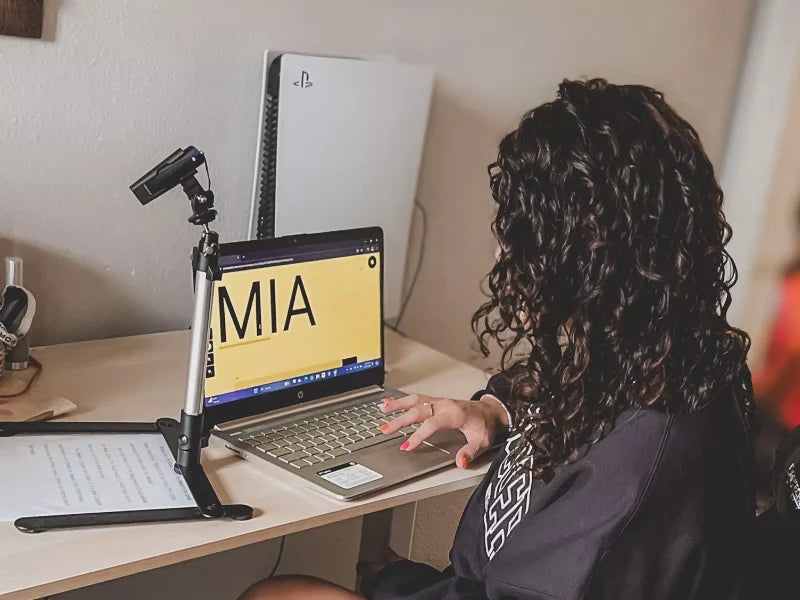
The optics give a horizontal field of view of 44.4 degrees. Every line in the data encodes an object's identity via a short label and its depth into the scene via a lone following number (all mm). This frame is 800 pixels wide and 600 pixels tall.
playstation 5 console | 1666
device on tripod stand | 1105
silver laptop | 1307
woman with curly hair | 1035
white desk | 993
